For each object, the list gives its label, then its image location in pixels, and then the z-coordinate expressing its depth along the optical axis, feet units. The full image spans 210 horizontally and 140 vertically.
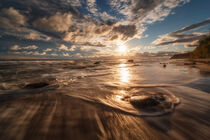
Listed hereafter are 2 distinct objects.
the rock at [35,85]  13.36
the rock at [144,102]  7.68
